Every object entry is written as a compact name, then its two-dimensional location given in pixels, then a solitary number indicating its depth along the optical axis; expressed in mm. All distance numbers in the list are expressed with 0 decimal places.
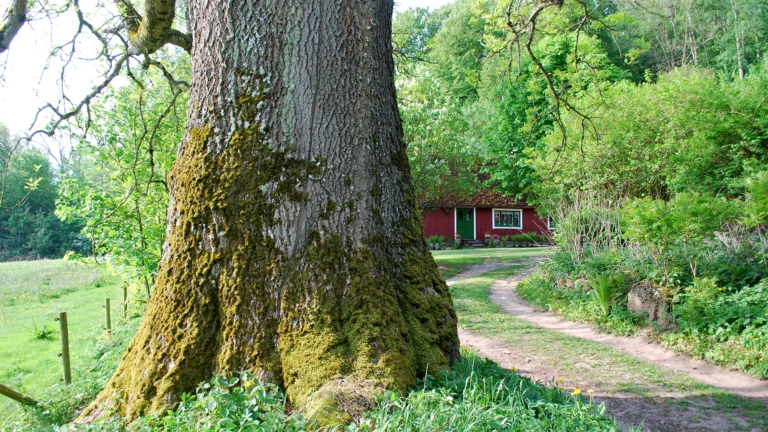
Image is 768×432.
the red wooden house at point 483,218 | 32656
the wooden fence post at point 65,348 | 5806
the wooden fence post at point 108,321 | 7866
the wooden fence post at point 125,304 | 8726
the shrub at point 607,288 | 8727
